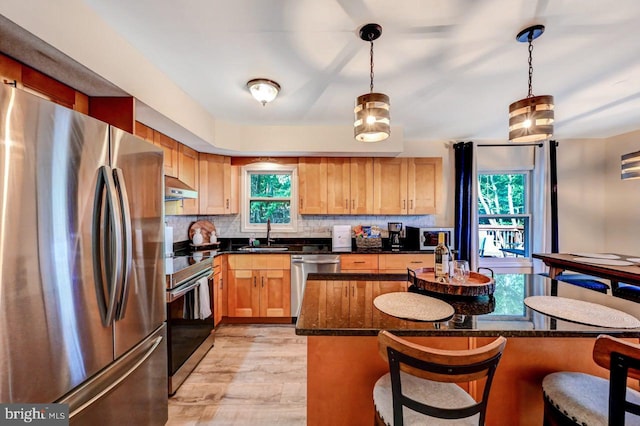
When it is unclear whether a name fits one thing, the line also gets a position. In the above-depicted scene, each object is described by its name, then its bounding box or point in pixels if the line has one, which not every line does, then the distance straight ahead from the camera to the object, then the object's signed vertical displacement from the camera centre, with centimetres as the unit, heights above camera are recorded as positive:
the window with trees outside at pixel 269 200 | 398 +25
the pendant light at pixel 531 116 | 154 +58
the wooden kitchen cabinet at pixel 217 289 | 312 -86
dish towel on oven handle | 247 -76
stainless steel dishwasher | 339 -63
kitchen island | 135 -75
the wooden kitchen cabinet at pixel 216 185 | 350 +43
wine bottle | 161 -27
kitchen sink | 355 -43
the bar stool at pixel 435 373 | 91 -54
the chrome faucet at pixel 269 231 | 389 -20
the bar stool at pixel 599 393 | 92 -71
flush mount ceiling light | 225 +108
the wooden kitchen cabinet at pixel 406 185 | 379 +45
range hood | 234 +24
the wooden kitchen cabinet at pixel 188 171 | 308 +54
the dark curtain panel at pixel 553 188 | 389 +41
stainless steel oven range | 210 -82
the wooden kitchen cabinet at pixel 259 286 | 339 -86
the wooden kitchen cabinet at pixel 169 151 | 260 +68
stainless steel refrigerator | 91 -19
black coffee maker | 381 -24
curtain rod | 396 +107
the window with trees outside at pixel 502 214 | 420 +4
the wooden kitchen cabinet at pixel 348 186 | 376 +43
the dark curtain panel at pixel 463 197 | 390 +29
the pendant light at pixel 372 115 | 148 +56
